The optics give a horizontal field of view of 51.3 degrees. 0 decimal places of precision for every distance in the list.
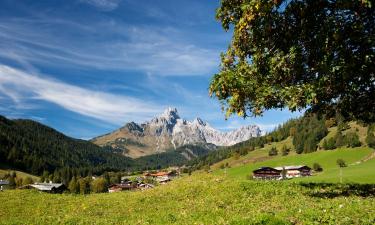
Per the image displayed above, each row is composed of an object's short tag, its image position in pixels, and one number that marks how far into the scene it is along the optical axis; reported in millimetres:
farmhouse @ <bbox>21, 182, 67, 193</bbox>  86988
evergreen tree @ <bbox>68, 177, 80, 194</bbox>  190875
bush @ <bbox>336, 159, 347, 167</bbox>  190250
